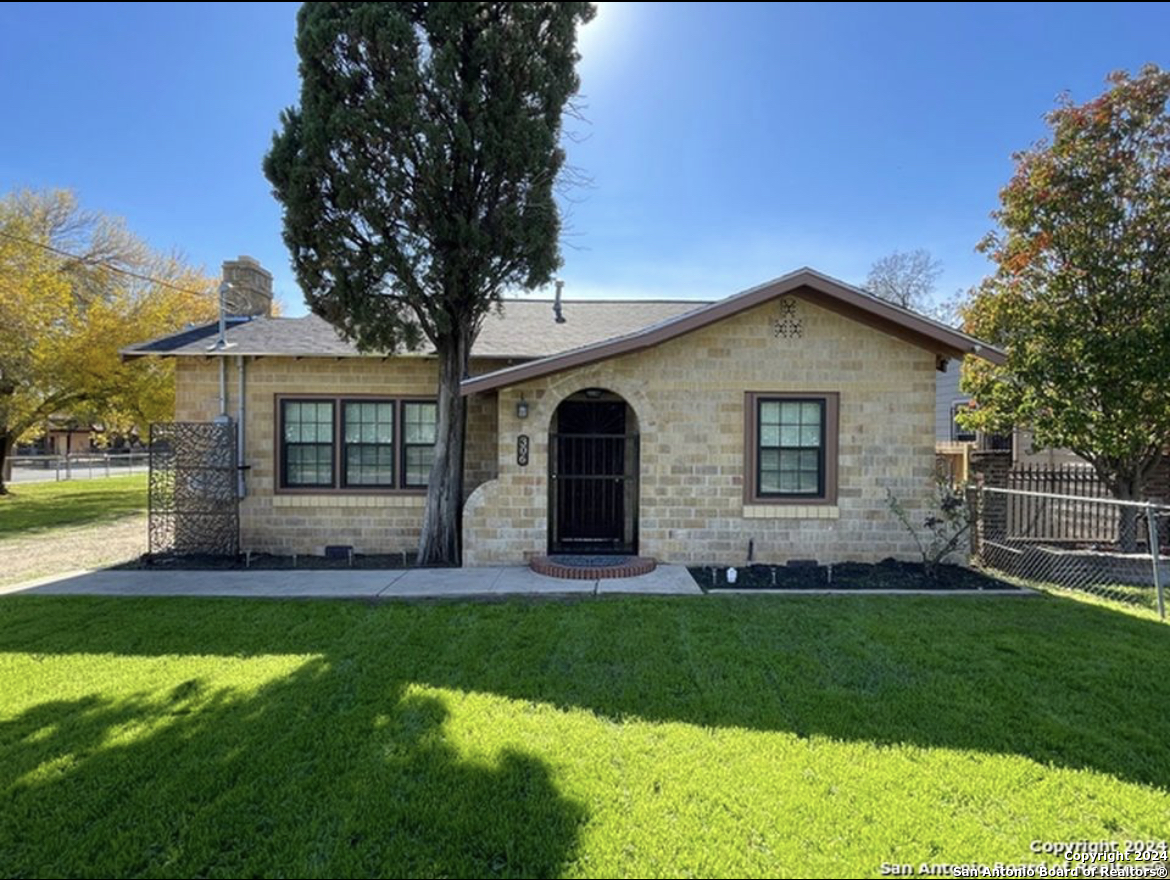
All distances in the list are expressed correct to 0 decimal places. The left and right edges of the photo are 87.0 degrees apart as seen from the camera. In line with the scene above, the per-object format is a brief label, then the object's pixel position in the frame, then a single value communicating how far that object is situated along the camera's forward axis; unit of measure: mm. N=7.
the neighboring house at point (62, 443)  51250
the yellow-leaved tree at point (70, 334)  17812
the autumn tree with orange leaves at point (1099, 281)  8914
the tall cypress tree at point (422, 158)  8062
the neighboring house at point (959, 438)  14931
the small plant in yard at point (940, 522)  8586
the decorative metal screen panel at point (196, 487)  9609
